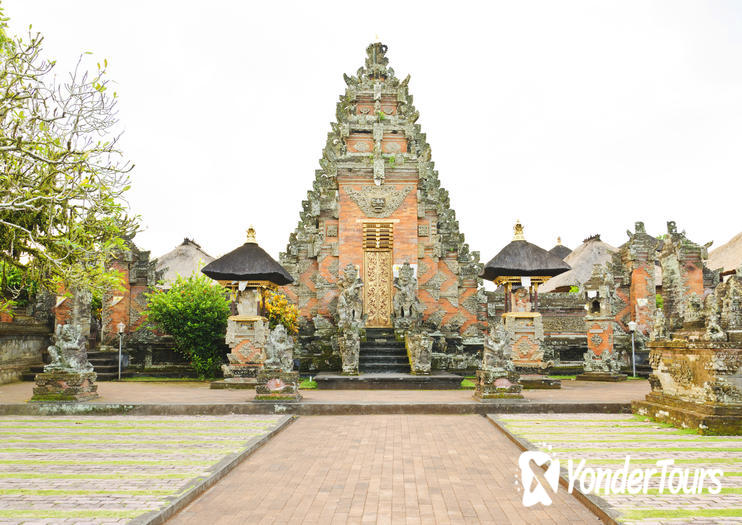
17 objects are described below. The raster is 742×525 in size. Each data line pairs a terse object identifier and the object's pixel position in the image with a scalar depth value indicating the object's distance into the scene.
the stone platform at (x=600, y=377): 18.12
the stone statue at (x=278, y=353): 11.73
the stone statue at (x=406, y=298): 17.94
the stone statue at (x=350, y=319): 15.70
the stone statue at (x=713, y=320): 8.49
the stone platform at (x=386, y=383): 14.84
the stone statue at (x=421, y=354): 15.59
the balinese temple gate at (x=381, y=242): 19.80
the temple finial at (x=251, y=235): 16.45
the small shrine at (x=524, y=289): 15.73
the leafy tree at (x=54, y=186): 10.61
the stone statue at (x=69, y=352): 11.68
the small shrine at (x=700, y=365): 8.30
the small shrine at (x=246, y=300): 15.26
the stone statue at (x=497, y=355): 11.79
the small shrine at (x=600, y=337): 18.77
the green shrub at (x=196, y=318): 17.67
